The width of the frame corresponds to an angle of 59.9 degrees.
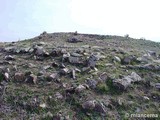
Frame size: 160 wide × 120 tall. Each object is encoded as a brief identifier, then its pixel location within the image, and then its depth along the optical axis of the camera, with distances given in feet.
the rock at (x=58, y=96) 15.03
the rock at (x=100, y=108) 14.49
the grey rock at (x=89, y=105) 14.47
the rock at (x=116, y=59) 20.31
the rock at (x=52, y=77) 16.74
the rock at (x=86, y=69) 18.01
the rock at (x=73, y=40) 29.30
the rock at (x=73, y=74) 17.13
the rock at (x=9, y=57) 19.99
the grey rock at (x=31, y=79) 16.42
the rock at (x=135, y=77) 17.53
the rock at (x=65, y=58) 19.48
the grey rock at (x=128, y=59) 20.30
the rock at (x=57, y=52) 20.60
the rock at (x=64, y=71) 17.54
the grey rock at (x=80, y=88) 15.48
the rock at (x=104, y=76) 17.18
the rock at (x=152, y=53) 24.11
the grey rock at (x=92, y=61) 18.78
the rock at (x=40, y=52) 20.43
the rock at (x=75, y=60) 19.15
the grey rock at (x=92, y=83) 16.29
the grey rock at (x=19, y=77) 16.70
